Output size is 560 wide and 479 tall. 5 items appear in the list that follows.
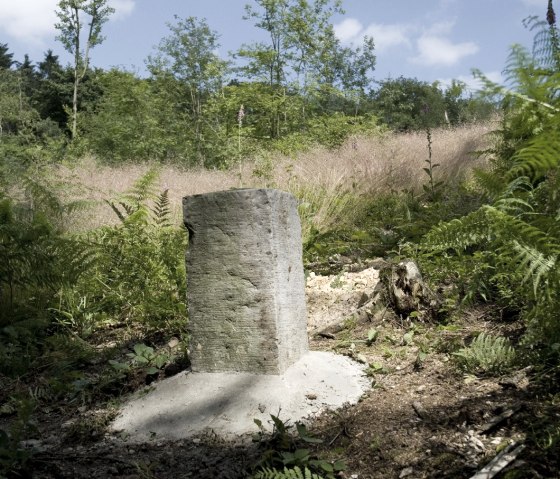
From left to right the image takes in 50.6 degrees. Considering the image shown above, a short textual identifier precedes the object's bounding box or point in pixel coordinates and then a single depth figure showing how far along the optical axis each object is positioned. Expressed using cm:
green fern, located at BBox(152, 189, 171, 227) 441
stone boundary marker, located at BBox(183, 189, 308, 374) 290
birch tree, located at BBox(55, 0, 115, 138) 1948
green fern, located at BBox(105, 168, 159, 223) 448
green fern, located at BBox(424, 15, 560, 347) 117
